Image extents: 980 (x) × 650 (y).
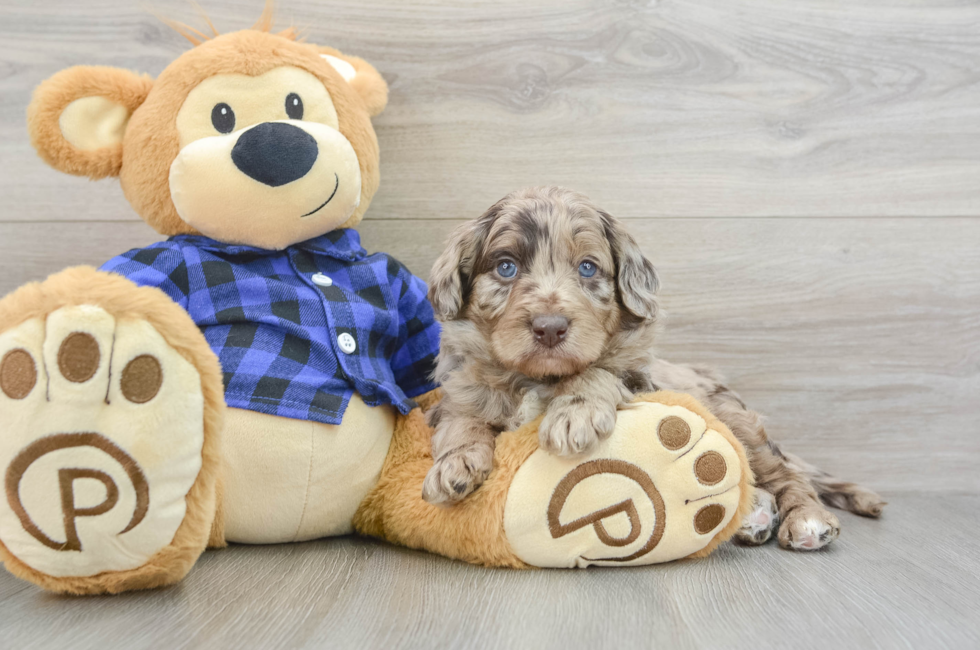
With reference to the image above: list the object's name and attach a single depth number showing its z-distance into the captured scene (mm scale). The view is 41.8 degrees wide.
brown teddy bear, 575
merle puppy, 648
